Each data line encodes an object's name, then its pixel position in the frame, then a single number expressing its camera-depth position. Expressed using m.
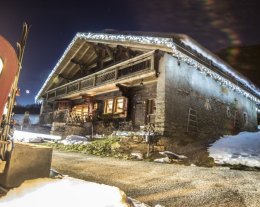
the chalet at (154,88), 12.39
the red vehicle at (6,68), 2.36
